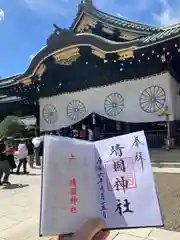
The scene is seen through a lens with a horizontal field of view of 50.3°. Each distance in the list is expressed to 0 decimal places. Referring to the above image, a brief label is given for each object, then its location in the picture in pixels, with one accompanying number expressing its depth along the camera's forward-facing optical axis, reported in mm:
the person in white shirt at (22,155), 7200
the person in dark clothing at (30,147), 10389
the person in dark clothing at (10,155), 6467
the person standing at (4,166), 5972
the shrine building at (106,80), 7845
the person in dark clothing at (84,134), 9557
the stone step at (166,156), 6826
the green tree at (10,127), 10817
